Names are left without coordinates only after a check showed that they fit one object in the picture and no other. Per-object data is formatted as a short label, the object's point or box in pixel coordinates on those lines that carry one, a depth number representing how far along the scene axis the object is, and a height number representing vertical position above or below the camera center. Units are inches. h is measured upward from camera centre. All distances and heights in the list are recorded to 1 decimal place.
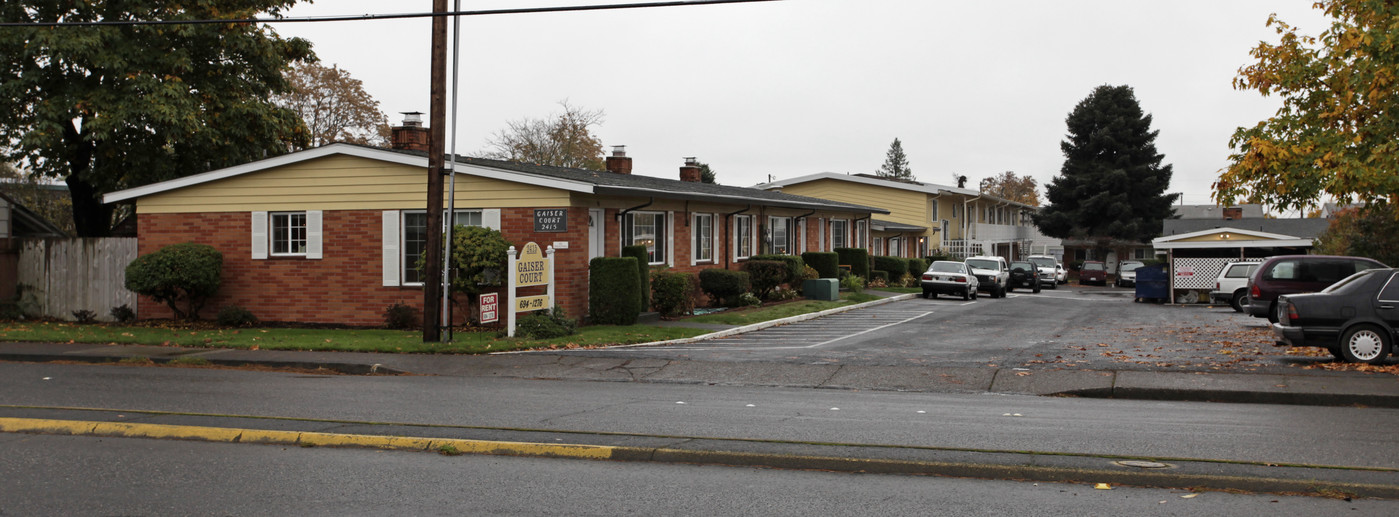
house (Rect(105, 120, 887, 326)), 799.1 +32.8
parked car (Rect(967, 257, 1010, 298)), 1499.8 -20.9
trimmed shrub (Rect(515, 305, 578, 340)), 709.9 -46.6
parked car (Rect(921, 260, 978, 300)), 1344.7 -25.7
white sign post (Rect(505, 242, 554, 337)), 701.9 -10.8
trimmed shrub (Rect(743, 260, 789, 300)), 1080.8 -14.6
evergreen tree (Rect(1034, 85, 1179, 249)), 2667.3 +218.4
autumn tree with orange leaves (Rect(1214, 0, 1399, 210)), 609.6 +93.9
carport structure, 1347.2 +19.8
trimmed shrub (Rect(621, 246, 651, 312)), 864.3 -4.3
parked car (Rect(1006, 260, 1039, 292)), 1799.0 -27.2
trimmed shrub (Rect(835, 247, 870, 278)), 1435.8 -0.7
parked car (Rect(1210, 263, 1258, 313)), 1182.3 -26.8
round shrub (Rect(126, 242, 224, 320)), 805.2 -11.3
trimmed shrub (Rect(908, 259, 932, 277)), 1654.8 -10.3
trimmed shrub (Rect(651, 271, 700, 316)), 885.2 -27.9
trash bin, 1358.3 -31.8
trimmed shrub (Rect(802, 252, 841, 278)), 1290.6 -3.2
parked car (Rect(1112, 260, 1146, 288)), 2058.3 -26.2
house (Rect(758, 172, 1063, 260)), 2004.2 +106.4
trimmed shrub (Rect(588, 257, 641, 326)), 805.2 -23.8
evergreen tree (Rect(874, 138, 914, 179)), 5068.9 +489.6
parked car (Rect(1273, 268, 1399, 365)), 559.5 -31.6
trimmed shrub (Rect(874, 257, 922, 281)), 1557.6 -8.3
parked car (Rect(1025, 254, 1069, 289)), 2041.1 -22.3
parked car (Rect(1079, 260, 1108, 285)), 2207.2 -28.1
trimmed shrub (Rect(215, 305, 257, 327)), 844.6 -48.2
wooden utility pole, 652.1 +46.1
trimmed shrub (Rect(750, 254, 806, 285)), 1157.1 -8.7
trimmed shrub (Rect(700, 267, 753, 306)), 1003.3 -22.5
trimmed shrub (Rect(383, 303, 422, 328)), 815.7 -46.3
